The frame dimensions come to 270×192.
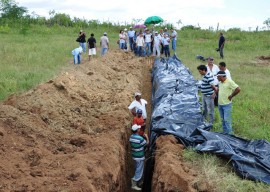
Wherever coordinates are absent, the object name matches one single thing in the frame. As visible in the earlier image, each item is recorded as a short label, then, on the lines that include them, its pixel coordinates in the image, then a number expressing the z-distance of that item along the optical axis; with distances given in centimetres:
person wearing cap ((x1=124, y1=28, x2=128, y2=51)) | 2141
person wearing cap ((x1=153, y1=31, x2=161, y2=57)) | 1970
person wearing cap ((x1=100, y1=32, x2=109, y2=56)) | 1912
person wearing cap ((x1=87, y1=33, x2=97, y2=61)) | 1812
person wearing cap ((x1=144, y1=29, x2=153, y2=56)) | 1997
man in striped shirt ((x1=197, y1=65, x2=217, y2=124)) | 923
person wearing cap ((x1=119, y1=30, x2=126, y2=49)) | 2091
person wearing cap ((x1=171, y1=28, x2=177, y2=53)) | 2162
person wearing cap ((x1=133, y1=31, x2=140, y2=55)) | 2169
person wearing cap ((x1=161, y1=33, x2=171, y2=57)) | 1965
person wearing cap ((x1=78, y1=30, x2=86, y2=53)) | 1939
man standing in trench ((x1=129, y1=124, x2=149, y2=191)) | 808
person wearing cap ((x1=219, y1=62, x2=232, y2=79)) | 913
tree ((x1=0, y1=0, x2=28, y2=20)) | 3914
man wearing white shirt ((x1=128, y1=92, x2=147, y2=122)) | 922
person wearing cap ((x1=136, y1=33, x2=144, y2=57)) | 1970
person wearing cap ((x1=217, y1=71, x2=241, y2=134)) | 834
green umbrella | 2252
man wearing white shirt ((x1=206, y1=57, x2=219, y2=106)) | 1009
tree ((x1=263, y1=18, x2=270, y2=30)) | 3999
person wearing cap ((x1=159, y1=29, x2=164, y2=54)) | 2016
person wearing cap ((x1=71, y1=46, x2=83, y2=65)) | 1690
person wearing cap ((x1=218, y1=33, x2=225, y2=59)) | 2189
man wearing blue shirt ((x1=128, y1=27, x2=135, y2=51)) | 2124
